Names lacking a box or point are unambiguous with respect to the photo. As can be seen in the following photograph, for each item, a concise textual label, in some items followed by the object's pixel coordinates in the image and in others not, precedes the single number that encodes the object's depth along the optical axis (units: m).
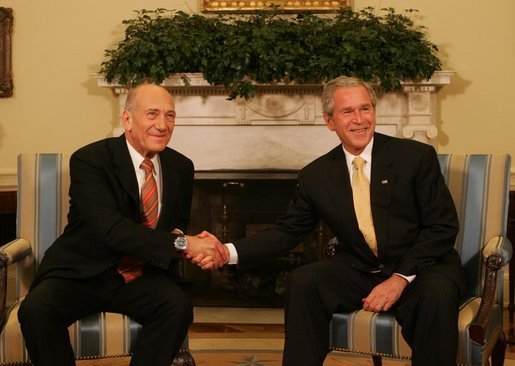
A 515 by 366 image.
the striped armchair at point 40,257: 2.72
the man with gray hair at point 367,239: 2.66
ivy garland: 4.86
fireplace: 5.20
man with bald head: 2.69
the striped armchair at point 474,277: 2.68
